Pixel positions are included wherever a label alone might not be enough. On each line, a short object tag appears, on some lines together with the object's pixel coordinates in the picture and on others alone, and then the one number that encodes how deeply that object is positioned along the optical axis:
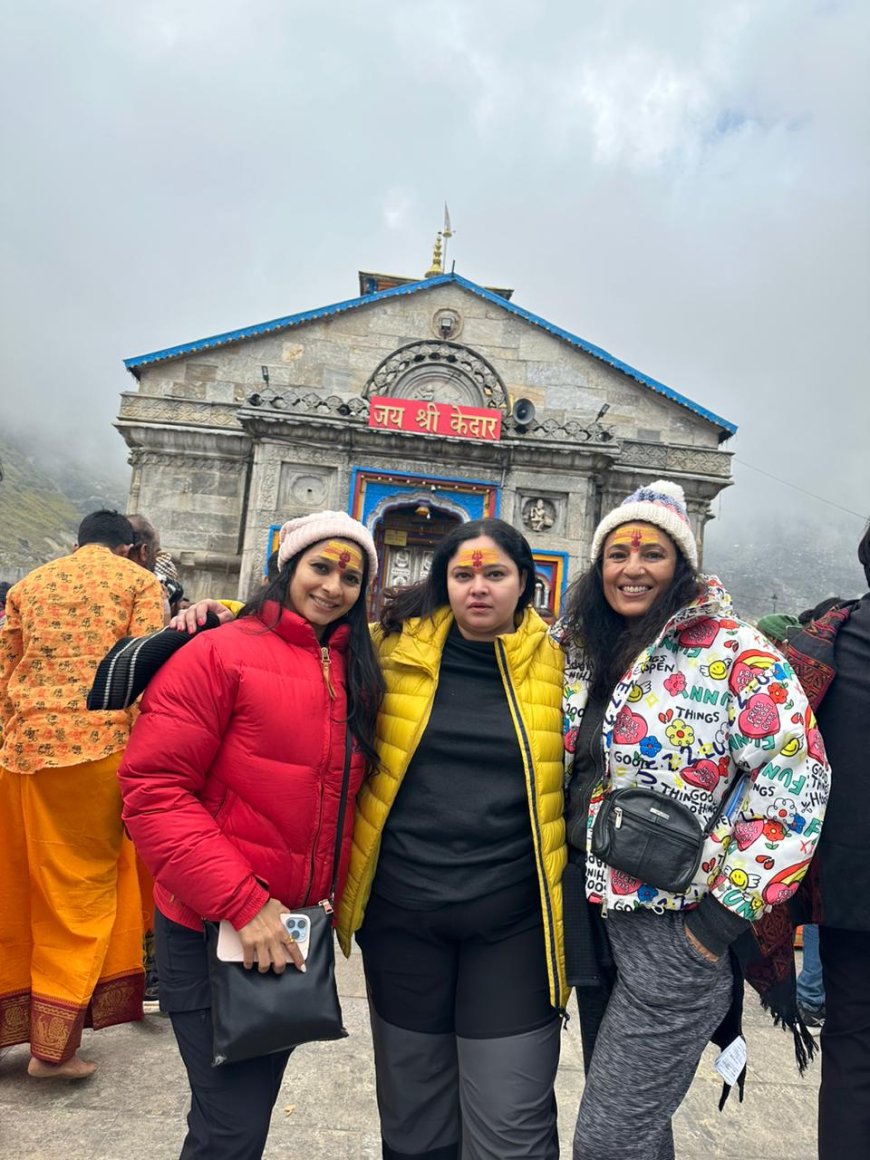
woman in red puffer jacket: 1.89
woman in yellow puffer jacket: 2.10
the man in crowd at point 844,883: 2.06
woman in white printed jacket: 1.87
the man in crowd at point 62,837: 3.11
